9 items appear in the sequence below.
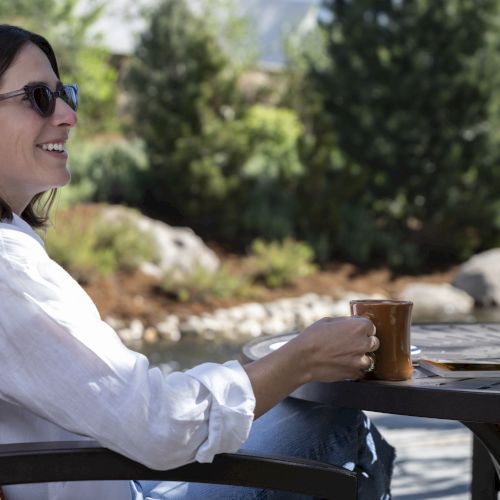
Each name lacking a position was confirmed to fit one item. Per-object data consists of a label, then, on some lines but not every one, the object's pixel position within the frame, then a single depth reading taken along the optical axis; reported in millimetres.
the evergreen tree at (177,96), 13148
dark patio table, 1378
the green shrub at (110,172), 12938
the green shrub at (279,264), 11273
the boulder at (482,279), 11656
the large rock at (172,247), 10523
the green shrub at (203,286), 9961
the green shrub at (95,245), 9750
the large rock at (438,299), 11146
